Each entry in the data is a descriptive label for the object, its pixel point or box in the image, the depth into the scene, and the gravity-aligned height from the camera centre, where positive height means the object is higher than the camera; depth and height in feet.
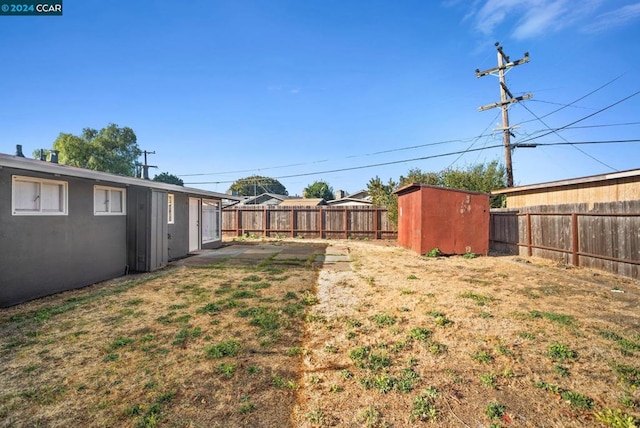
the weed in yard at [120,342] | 10.79 -4.73
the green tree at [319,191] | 173.40 +16.13
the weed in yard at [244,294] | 17.40 -4.70
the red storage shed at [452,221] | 34.32 -0.51
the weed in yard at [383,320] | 12.95 -4.71
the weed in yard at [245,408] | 7.09 -4.72
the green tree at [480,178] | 50.34 +6.88
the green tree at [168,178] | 159.67 +22.89
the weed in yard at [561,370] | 8.72 -4.74
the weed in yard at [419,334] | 11.43 -4.72
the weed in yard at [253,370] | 8.96 -4.76
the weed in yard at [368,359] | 9.32 -4.75
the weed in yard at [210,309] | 14.62 -4.71
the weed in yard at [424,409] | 6.86 -4.73
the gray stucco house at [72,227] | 16.22 -0.59
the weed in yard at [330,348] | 10.33 -4.76
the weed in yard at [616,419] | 6.43 -4.66
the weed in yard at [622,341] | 10.28 -4.69
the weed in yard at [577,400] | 7.20 -4.72
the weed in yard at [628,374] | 8.23 -4.72
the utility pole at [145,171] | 38.04 +6.34
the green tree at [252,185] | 182.70 +22.12
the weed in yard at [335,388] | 8.00 -4.77
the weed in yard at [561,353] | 9.68 -4.68
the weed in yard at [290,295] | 17.12 -4.72
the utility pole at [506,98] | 43.16 +17.79
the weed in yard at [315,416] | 6.72 -4.73
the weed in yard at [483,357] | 9.55 -4.74
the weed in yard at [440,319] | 12.78 -4.70
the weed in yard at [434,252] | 33.94 -4.18
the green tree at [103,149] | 93.35 +24.21
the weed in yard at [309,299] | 16.10 -4.68
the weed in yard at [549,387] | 7.92 -4.75
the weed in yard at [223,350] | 10.09 -4.73
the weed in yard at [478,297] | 15.88 -4.67
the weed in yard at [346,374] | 8.68 -4.76
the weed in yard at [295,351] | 10.19 -4.78
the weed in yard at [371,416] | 6.66 -4.73
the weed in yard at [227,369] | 8.89 -4.76
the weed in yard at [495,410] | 6.93 -4.74
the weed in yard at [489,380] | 8.22 -4.75
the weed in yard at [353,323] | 12.74 -4.74
